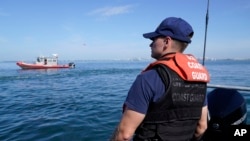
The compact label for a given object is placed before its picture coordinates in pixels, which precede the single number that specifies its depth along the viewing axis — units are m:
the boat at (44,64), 57.75
